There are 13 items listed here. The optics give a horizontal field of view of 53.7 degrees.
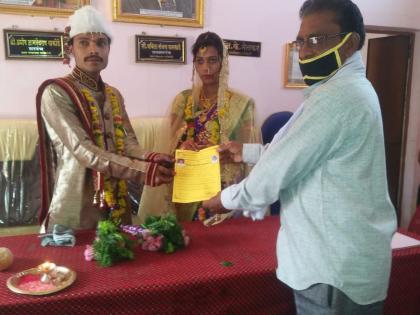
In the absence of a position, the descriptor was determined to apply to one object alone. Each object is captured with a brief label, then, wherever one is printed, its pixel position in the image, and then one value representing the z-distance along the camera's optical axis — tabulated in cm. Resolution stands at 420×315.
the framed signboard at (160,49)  346
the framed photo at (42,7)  302
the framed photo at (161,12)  334
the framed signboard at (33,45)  307
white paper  192
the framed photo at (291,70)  399
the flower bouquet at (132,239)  164
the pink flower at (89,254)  168
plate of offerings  140
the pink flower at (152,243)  179
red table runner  142
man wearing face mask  117
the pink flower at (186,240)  185
